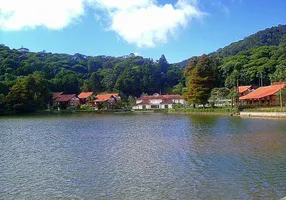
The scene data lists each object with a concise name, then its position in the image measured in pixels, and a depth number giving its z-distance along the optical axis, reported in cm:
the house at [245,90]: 6888
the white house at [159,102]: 8268
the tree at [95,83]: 10472
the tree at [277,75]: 6619
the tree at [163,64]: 12838
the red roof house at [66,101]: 8418
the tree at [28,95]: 6612
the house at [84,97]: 9088
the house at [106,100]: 7562
